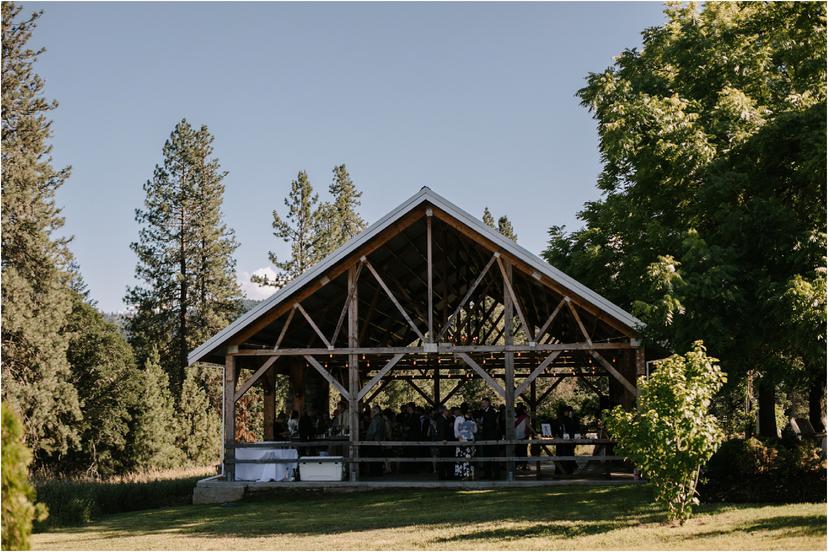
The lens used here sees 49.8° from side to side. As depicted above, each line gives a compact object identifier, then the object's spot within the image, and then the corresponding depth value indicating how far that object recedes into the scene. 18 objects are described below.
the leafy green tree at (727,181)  13.84
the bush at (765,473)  13.60
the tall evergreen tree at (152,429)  39.53
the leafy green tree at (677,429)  11.89
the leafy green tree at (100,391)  39.06
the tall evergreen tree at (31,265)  32.16
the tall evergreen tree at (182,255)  42.88
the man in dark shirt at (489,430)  18.69
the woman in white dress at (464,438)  18.81
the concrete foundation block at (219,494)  18.80
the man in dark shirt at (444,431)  19.12
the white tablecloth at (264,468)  19.06
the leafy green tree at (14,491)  8.09
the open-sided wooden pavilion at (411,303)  17.77
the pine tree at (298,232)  47.72
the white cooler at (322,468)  18.83
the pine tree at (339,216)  48.12
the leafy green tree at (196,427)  41.78
